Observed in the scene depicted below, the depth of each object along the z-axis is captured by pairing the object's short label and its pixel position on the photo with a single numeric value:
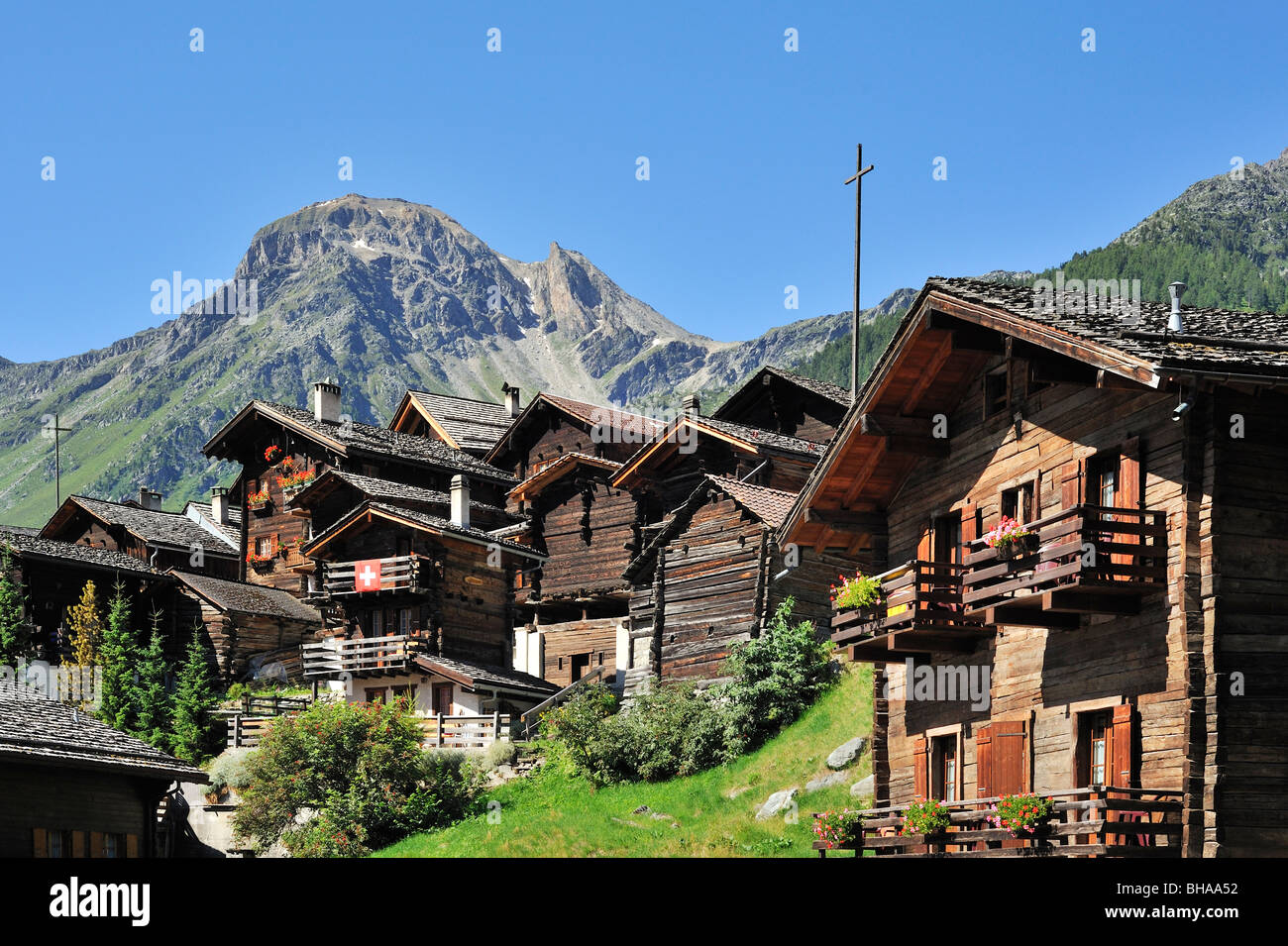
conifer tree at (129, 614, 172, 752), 50.91
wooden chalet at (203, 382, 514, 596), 67.06
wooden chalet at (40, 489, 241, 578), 68.94
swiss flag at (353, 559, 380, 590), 54.12
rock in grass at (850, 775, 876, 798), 32.50
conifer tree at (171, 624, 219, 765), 49.91
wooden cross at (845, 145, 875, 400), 55.09
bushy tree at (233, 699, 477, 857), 39.59
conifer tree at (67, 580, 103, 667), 55.25
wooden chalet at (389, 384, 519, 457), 79.50
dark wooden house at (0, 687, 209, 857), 29.81
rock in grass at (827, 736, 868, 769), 34.69
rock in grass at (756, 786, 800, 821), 33.75
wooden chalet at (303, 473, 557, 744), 51.97
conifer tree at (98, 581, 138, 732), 51.62
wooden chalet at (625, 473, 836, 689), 44.53
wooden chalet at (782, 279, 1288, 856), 20.84
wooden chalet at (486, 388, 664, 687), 58.84
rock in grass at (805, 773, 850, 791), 34.00
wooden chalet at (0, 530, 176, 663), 60.31
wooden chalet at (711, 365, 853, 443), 62.41
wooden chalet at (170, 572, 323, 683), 60.22
